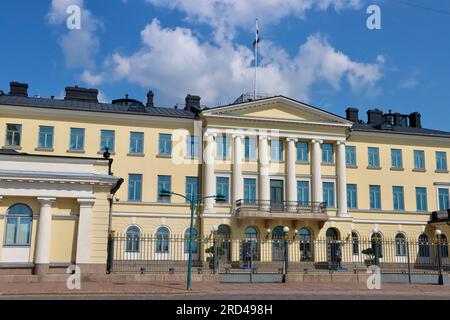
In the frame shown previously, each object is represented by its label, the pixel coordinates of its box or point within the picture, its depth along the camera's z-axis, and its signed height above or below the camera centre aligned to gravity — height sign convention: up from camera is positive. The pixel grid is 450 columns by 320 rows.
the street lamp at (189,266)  21.08 -0.79
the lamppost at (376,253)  27.59 -0.27
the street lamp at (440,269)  27.05 -1.06
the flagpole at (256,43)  45.81 +18.72
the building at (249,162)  41.00 +7.58
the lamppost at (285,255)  26.14 -0.39
